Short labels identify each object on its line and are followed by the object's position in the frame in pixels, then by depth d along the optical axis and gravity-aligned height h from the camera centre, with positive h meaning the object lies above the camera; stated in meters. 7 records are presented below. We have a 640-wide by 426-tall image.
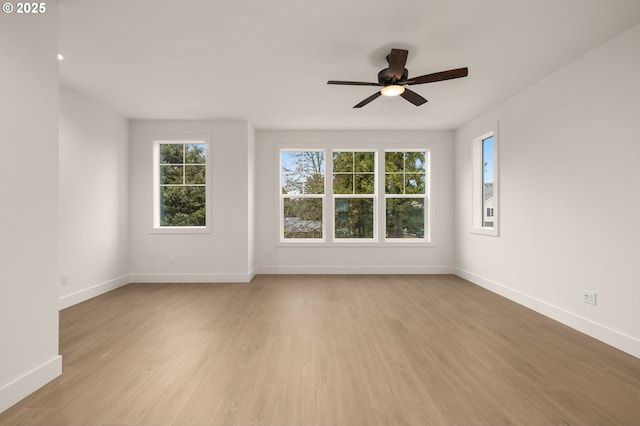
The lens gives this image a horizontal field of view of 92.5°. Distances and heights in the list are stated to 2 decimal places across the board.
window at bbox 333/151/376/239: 6.10 +0.41
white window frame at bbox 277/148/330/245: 5.96 +0.29
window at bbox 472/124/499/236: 4.61 +0.51
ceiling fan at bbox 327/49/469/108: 2.73 +1.30
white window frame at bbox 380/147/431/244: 6.04 +0.35
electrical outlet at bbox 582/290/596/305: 2.99 -0.82
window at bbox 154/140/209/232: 5.41 +0.51
